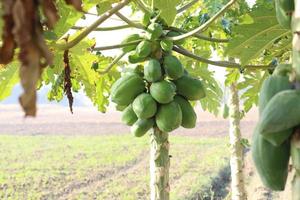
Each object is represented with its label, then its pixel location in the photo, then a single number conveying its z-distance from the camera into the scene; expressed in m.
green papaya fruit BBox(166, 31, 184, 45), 3.88
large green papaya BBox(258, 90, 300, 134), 1.55
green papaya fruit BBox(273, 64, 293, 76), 1.74
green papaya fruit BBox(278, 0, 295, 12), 1.83
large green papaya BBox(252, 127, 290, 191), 1.63
